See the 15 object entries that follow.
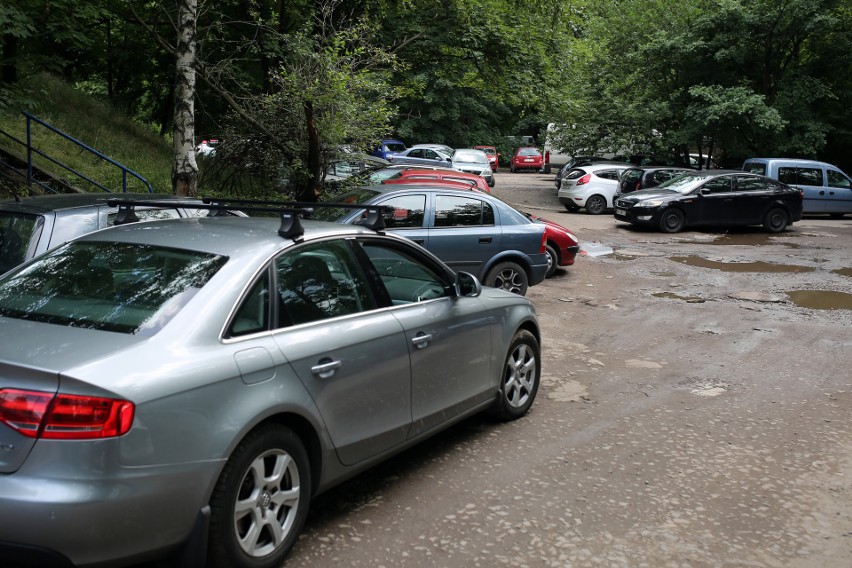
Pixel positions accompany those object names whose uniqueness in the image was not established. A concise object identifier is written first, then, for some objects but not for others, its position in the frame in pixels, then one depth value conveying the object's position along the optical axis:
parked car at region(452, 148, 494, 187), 31.42
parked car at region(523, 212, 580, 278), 13.33
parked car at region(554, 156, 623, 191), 30.33
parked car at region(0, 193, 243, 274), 5.85
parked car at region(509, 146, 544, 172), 48.28
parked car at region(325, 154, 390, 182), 14.76
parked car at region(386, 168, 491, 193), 15.19
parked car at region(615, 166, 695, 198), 23.86
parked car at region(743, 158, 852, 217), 24.41
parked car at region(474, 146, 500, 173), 45.14
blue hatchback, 10.36
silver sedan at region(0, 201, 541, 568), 2.92
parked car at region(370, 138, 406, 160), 32.63
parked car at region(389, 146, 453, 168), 30.54
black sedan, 20.27
